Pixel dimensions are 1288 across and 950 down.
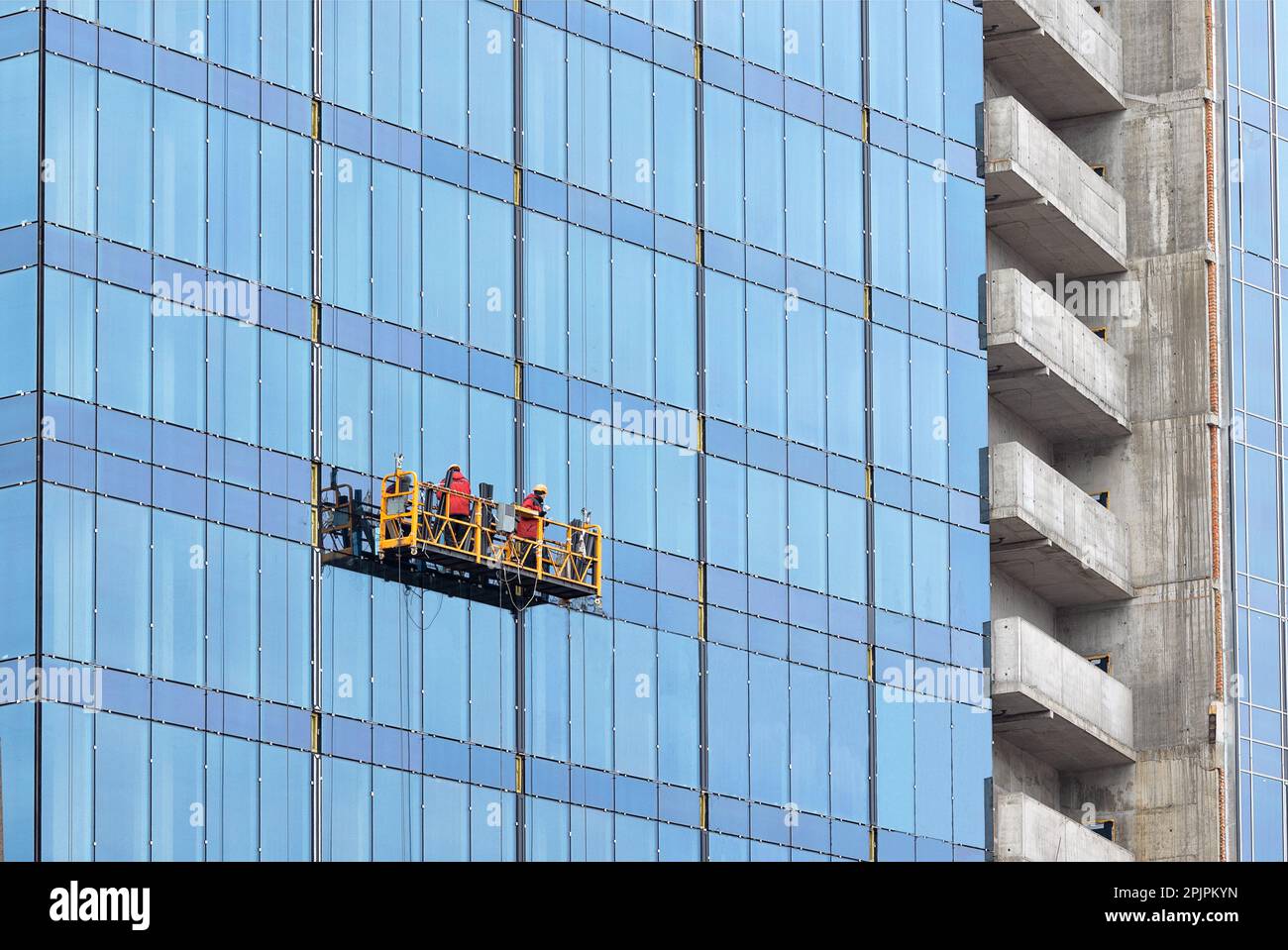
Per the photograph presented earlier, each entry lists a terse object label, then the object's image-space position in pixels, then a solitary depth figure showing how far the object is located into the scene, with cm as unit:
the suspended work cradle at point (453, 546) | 6247
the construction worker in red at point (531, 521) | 6488
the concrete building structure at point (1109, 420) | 7900
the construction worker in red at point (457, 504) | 6344
